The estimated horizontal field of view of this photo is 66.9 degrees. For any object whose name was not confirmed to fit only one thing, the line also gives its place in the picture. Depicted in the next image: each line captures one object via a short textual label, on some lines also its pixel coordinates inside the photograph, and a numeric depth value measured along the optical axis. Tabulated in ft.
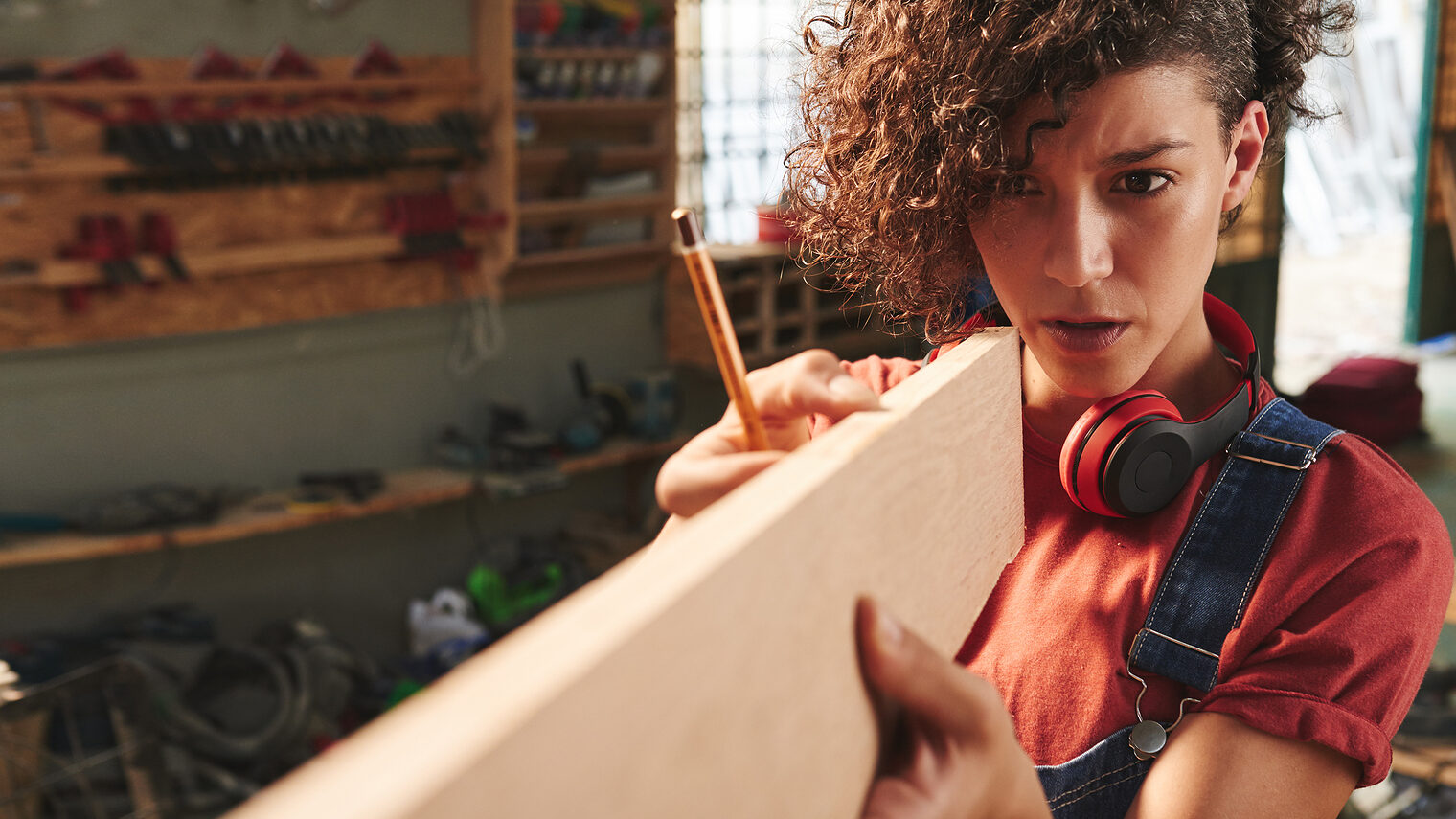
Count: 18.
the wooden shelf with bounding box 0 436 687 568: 11.02
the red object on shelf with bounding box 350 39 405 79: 13.19
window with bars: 16.83
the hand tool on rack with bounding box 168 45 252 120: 11.74
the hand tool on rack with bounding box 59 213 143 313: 11.43
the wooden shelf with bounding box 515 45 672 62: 14.49
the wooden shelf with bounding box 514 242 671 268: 14.89
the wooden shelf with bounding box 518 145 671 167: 14.73
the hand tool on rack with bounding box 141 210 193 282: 11.85
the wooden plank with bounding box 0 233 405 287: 11.25
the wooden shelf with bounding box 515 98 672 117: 14.49
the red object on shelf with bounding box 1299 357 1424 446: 12.74
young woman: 2.62
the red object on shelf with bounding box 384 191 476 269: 13.88
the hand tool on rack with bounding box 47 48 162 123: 11.03
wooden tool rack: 11.23
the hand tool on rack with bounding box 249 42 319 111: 12.28
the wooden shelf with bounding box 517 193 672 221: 14.75
